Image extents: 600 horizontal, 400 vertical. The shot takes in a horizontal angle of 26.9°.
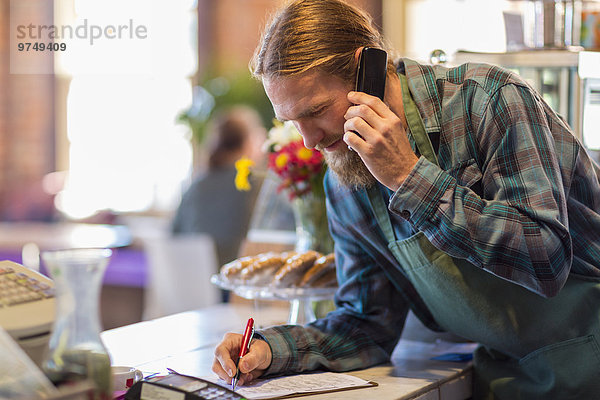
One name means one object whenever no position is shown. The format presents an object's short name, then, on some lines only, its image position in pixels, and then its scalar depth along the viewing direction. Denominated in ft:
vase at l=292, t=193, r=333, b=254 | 7.78
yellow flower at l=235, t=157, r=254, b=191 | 8.04
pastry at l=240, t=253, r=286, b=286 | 7.34
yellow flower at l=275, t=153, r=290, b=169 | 7.69
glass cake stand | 7.16
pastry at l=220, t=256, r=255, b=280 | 7.40
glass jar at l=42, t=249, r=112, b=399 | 4.84
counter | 6.07
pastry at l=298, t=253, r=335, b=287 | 7.21
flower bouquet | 7.67
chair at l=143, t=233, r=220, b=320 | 12.46
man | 5.69
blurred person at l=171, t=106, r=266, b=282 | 15.02
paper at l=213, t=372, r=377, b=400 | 5.80
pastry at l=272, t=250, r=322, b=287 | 7.22
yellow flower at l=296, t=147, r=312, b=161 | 7.64
